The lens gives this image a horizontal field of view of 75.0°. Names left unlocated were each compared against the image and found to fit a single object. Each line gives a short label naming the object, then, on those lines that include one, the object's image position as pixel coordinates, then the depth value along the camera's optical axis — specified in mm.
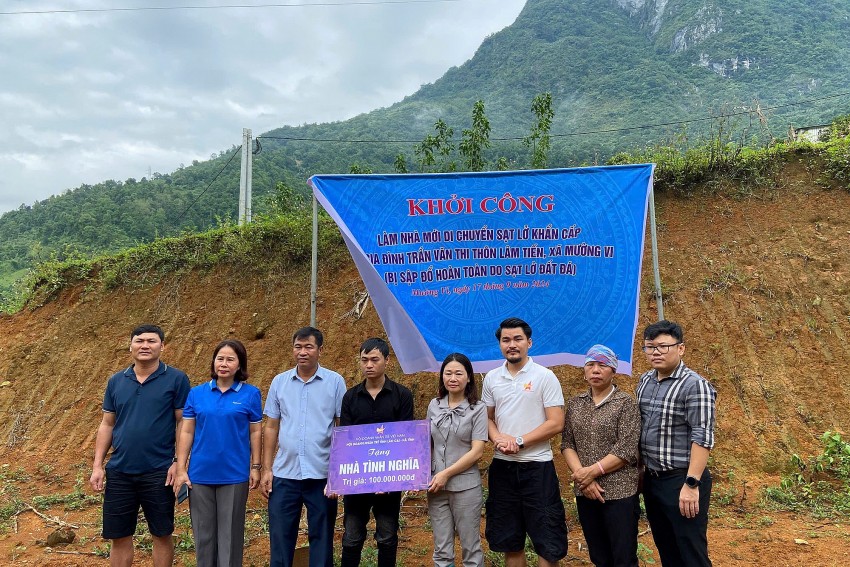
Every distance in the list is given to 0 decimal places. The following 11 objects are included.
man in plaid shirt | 2682
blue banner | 3961
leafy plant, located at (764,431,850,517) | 4586
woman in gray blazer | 3029
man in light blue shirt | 3217
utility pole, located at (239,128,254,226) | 11188
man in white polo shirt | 3010
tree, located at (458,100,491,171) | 7785
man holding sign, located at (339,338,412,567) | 3160
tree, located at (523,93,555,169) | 7677
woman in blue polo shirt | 3203
